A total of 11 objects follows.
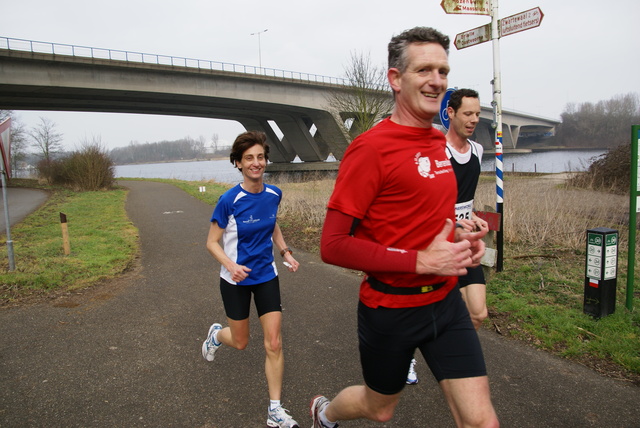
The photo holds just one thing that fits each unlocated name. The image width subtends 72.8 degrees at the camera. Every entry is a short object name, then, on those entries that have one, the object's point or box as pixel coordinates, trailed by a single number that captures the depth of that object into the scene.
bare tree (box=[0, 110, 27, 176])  45.16
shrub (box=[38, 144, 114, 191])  27.84
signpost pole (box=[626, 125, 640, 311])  4.42
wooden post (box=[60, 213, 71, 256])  8.66
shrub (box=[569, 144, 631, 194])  14.00
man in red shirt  1.75
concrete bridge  28.26
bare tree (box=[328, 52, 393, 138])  25.14
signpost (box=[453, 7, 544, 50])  5.95
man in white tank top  3.24
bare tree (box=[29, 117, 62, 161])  44.75
